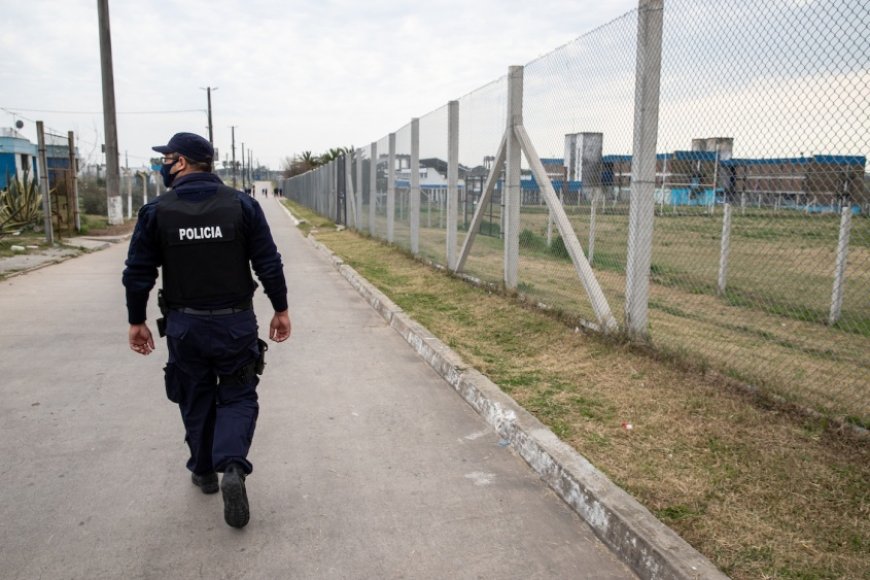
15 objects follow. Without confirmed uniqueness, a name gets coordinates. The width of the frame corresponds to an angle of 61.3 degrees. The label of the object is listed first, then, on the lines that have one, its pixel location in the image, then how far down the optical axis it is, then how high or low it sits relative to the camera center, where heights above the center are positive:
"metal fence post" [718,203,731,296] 5.67 -0.40
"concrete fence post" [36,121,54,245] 16.11 +0.24
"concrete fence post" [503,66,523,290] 8.15 +0.08
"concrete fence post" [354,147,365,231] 20.60 -0.16
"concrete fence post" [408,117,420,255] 13.31 +0.20
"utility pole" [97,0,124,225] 22.19 +2.79
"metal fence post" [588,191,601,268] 6.62 -0.30
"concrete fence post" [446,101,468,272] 10.55 +0.21
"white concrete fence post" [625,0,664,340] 5.46 +0.18
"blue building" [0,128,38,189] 32.69 +1.46
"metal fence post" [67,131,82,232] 19.43 +0.28
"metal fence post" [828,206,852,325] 4.52 -0.56
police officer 3.40 -0.50
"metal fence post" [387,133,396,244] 15.48 +0.06
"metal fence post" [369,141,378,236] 17.80 +0.20
